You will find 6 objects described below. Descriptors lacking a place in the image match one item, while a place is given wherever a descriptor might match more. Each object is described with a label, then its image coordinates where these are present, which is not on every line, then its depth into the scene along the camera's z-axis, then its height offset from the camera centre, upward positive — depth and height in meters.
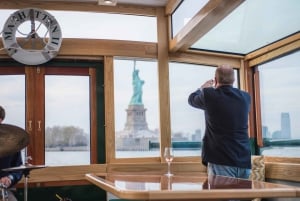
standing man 2.53 -0.03
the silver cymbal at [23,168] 2.93 -0.30
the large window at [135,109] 4.43 +0.21
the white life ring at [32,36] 4.01 +1.00
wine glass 2.59 -0.19
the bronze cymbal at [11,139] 2.52 -0.06
